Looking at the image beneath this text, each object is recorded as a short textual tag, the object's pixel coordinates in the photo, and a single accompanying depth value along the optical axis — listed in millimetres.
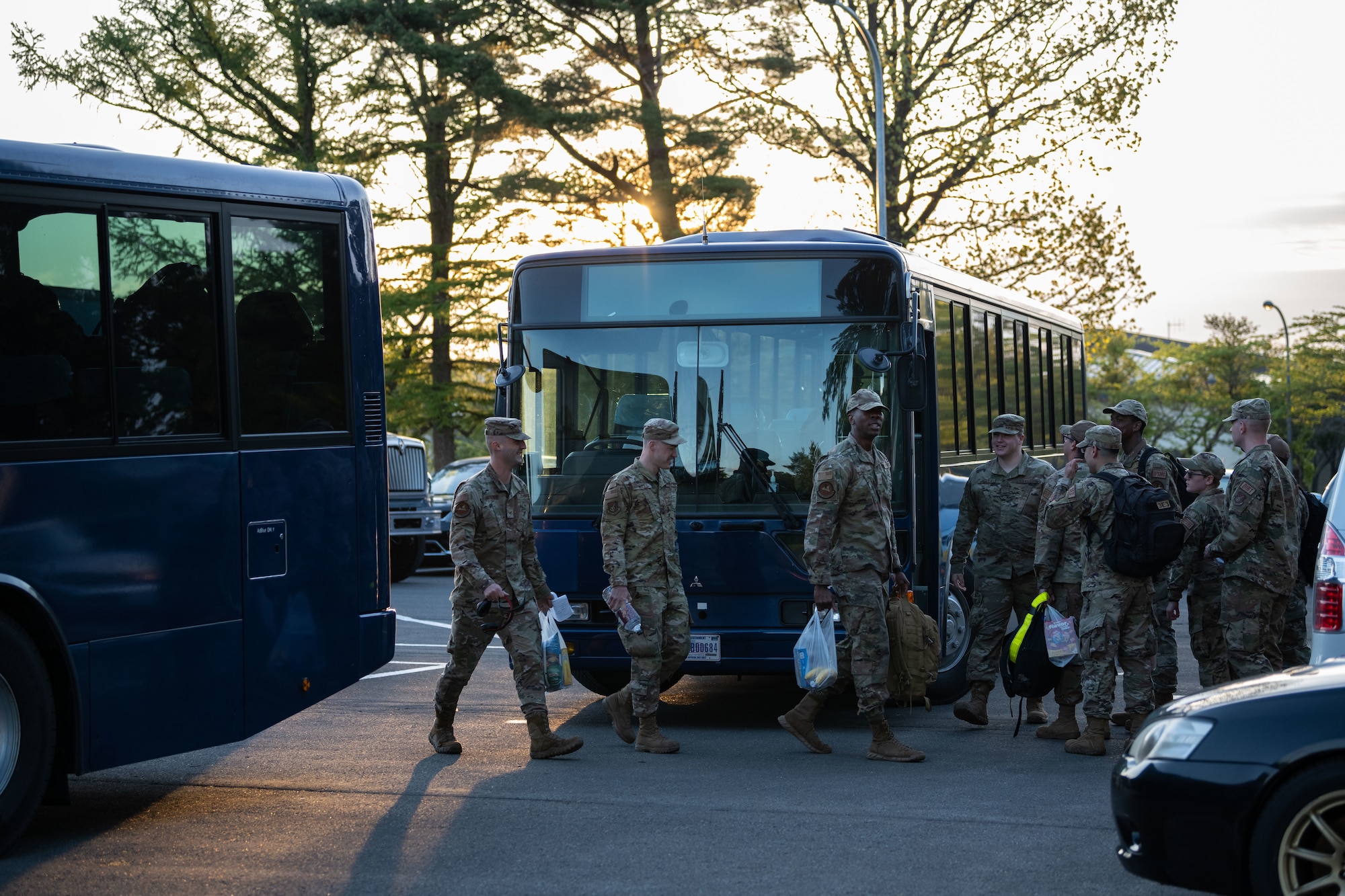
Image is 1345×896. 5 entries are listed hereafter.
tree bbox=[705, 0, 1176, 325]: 29891
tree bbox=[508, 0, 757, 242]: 30938
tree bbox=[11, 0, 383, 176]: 33719
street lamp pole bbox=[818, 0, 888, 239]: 25172
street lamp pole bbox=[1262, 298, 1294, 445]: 64144
